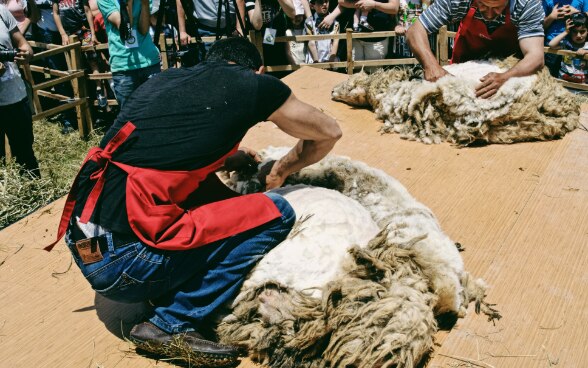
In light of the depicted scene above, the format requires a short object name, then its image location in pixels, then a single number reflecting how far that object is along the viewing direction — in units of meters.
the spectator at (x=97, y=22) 7.59
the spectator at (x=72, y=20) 8.10
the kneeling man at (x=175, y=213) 2.29
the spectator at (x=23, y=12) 7.43
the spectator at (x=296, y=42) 7.55
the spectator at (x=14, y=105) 5.21
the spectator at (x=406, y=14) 7.18
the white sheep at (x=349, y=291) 2.17
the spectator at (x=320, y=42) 7.66
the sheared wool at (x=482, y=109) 3.97
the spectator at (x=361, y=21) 7.46
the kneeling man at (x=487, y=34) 4.03
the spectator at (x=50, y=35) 8.13
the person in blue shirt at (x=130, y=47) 5.73
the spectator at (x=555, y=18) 6.07
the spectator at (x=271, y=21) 7.02
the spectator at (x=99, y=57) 7.62
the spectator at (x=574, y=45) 6.02
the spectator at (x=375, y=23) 7.24
